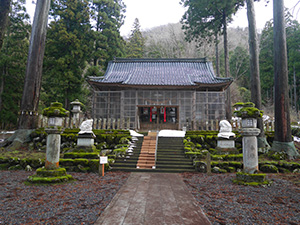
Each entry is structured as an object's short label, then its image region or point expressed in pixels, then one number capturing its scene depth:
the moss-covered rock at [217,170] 6.87
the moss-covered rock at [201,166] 7.04
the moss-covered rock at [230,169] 6.97
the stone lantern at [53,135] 5.52
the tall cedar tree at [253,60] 9.49
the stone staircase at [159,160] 7.34
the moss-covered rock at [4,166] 7.18
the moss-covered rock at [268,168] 6.81
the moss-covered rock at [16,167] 7.09
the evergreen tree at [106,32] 18.95
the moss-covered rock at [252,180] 5.20
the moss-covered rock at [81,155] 7.85
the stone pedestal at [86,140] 8.65
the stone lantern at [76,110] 12.03
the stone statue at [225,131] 8.73
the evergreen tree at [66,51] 16.22
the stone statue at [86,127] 8.67
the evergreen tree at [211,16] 14.80
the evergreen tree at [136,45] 30.21
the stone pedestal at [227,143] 8.83
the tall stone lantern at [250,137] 5.52
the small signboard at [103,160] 6.22
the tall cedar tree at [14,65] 15.77
